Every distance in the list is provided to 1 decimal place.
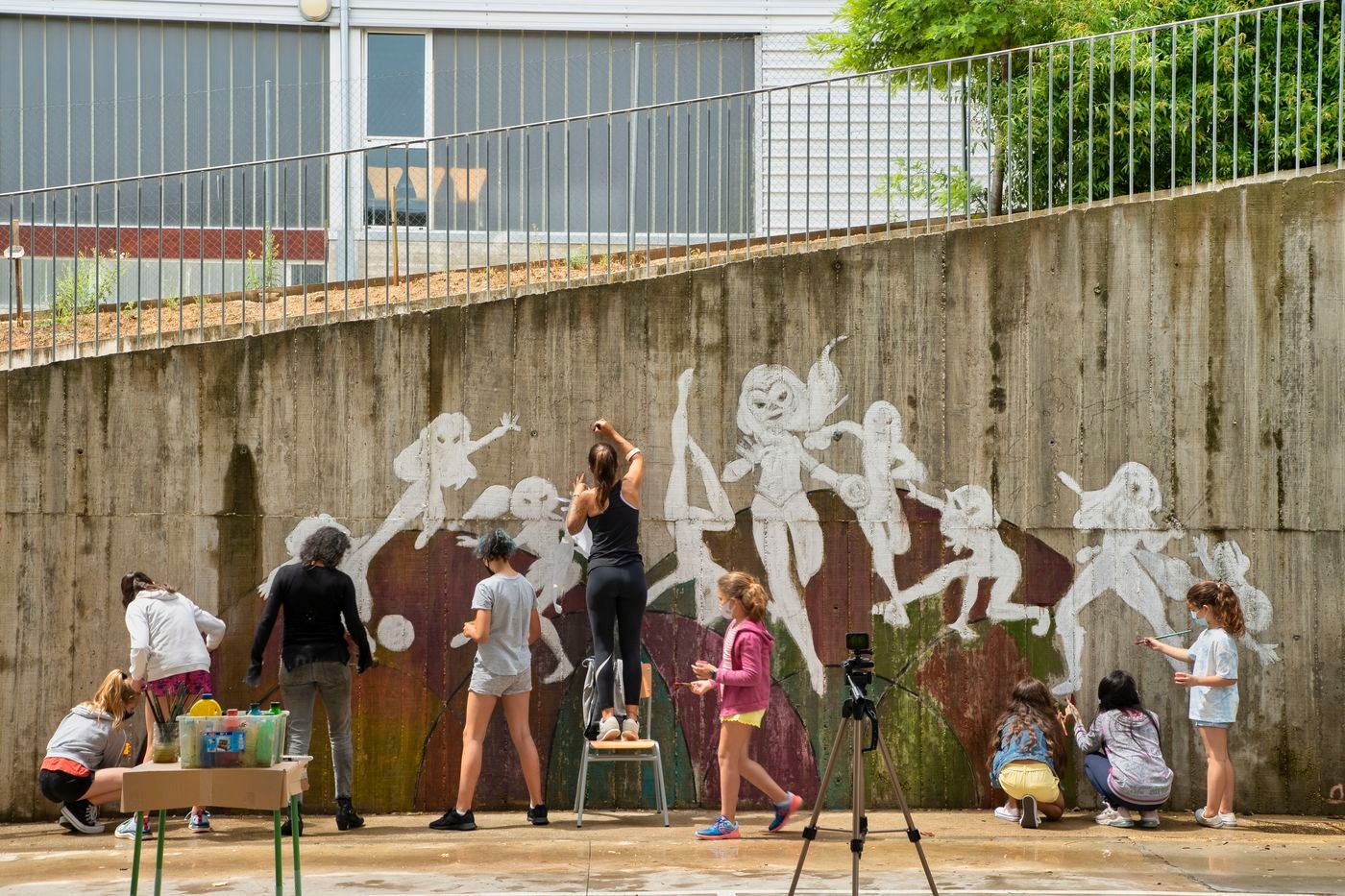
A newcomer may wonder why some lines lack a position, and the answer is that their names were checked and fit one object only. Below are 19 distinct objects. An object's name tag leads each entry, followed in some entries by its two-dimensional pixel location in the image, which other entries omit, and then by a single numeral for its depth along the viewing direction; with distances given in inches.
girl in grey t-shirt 342.3
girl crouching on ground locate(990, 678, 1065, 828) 343.9
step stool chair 338.6
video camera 262.1
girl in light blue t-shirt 347.9
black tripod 247.3
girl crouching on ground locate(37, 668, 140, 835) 333.1
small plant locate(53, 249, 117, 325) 375.2
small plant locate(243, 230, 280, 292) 386.3
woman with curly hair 340.2
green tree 394.9
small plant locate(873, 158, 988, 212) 392.5
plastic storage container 242.4
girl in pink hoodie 327.9
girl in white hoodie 335.9
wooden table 239.3
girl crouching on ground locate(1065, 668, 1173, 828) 342.3
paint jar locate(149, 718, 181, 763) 251.1
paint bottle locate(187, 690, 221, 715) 251.4
